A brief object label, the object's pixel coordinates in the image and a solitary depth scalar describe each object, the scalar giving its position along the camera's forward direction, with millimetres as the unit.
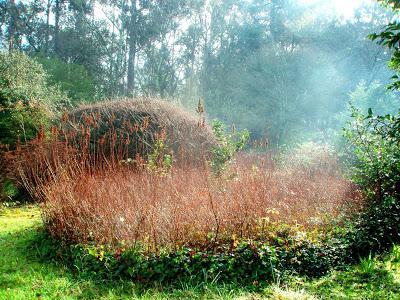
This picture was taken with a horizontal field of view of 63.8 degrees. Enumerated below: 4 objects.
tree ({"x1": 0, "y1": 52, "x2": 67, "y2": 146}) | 7445
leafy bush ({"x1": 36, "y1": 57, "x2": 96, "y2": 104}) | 13953
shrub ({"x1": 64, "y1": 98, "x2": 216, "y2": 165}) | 7887
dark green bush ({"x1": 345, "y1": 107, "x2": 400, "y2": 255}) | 4039
